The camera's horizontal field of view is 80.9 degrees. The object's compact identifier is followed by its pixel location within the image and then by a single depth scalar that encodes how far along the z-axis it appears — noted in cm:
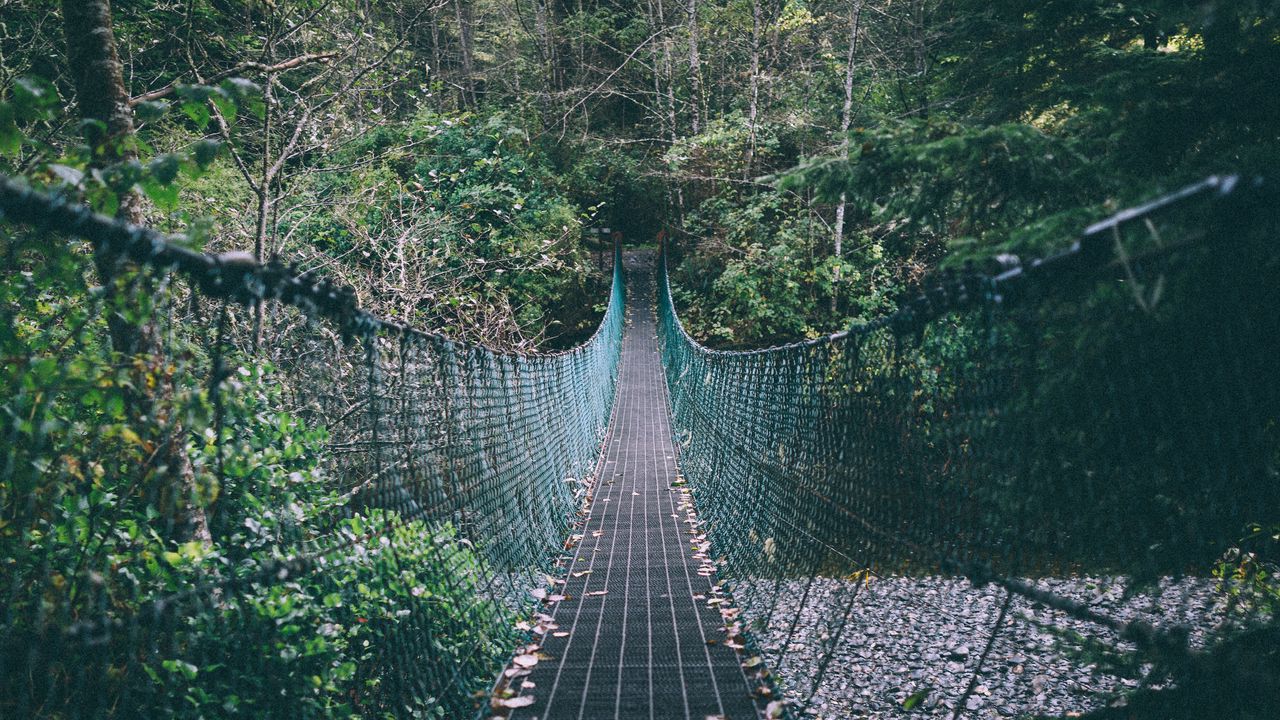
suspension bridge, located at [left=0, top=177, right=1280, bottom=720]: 138
